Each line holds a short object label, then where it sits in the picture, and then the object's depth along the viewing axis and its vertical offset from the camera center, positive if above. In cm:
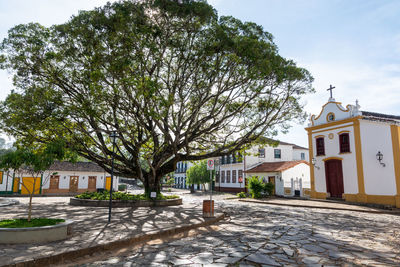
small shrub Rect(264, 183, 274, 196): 2406 -109
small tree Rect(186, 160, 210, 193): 3822 +15
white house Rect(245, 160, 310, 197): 2423 +11
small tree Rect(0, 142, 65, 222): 647 +34
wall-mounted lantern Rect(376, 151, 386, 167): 1797 +135
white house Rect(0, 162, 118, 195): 2708 -84
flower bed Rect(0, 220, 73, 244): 591 -139
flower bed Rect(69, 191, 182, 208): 1477 -150
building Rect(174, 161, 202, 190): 5688 -4
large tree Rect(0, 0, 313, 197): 1116 +497
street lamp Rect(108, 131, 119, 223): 953 +140
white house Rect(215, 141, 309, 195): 3412 +150
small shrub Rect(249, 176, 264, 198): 2350 -99
